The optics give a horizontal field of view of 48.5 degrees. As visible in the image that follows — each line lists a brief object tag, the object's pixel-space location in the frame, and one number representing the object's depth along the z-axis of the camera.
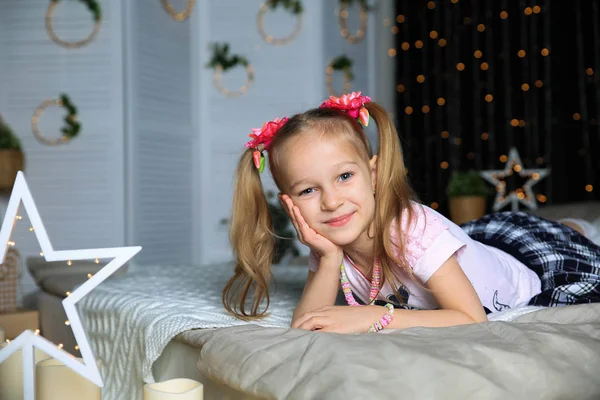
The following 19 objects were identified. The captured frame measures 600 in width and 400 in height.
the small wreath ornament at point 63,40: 4.25
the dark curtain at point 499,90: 3.98
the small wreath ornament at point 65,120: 4.22
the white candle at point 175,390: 0.91
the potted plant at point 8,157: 3.82
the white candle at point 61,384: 1.04
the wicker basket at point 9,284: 2.66
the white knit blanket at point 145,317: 1.42
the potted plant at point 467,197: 3.75
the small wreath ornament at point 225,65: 4.72
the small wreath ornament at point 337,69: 4.71
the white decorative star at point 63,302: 1.03
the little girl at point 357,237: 1.36
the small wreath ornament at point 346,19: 4.83
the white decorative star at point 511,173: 4.11
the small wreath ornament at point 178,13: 4.59
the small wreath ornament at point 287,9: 4.66
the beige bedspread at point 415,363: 0.92
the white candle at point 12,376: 1.20
